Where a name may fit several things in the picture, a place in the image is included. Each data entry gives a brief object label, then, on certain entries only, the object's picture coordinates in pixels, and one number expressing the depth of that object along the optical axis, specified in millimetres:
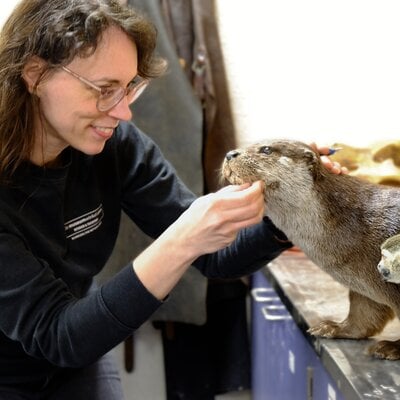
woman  1063
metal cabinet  1324
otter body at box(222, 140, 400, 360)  1133
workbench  1068
